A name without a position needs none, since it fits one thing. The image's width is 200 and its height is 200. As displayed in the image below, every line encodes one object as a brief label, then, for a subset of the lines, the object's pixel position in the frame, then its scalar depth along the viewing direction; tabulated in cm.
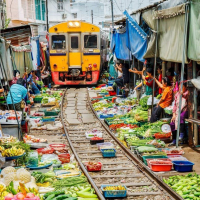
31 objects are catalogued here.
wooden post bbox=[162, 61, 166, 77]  1223
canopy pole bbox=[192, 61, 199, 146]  918
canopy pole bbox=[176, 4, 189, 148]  851
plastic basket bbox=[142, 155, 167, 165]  838
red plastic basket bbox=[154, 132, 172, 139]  1018
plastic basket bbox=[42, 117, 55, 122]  1377
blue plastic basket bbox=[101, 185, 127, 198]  639
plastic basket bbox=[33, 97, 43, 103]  1853
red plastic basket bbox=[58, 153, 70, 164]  877
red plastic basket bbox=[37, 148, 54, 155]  947
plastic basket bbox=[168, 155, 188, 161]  831
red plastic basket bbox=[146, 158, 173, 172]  783
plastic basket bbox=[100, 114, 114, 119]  1439
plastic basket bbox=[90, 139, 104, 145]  1071
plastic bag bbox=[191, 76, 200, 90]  872
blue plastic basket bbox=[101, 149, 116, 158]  927
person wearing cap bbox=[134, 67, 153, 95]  1278
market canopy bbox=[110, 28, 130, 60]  1767
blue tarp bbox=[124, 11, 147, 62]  1313
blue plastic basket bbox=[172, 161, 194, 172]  775
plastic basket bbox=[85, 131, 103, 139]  1141
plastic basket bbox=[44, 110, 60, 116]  1506
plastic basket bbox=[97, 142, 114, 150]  994
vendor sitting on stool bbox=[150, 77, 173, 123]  1084
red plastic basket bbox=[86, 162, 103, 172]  804
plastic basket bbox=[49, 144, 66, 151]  1003
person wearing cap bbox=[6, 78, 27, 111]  1165
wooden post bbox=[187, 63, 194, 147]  934
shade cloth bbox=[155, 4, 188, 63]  919
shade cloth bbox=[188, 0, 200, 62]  820
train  2208
